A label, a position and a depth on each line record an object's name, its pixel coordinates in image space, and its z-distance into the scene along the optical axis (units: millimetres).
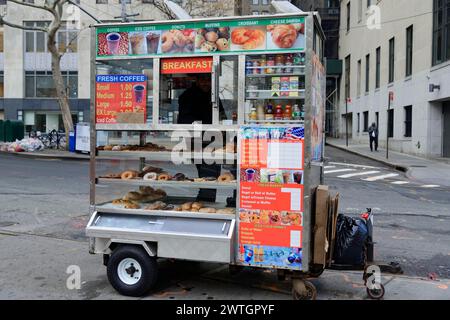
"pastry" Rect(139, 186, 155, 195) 5863
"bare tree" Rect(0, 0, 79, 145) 23141
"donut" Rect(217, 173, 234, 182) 5020
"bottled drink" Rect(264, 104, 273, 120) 4871
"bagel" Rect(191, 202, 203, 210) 5163
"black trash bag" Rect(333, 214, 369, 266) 4906
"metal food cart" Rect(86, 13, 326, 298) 4656
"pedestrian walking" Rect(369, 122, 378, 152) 27891
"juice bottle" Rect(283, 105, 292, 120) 4848
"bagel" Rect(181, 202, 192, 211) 5203
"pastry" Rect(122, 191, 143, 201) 5613
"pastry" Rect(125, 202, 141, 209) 5302
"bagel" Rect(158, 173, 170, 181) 5352
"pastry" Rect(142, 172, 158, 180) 5384
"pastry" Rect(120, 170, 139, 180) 5418
